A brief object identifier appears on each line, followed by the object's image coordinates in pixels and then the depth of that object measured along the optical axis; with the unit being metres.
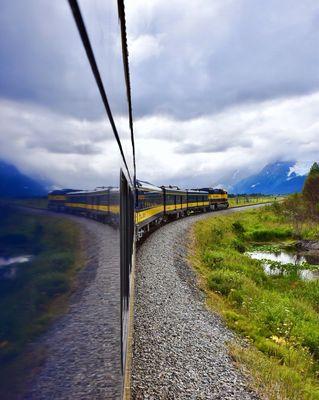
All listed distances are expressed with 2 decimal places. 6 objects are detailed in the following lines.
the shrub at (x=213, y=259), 16.45
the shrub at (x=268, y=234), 35.25
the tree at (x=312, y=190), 47.50
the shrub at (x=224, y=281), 12.40
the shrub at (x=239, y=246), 27.03
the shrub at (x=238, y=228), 33.56
